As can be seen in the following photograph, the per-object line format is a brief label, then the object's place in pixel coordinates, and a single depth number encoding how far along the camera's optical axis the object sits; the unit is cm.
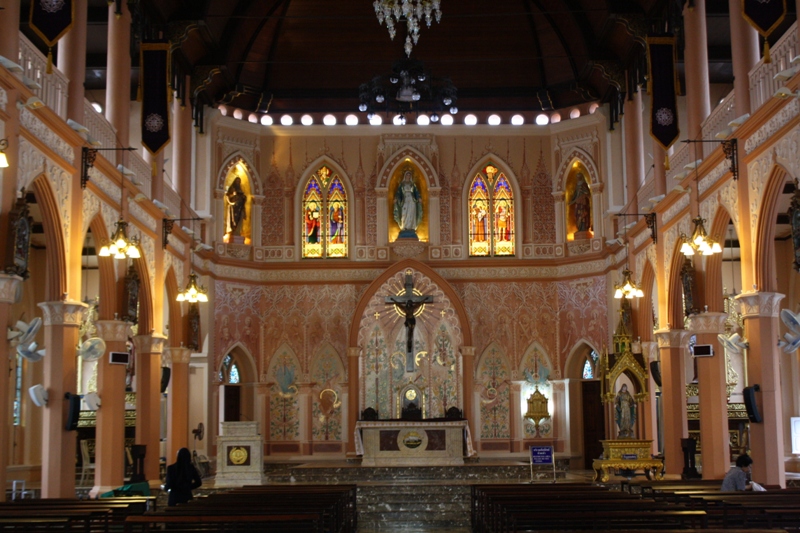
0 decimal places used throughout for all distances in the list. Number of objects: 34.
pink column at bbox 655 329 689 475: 2388
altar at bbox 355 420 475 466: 2822
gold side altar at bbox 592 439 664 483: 2375
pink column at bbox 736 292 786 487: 1808
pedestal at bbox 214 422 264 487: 2500
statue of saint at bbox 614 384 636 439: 2633
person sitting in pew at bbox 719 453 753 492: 1576
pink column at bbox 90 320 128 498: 2158
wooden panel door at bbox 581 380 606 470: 3116
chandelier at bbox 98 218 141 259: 1828
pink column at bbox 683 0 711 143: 2259
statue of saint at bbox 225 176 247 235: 3256
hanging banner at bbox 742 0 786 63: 1620
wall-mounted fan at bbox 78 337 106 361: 2004
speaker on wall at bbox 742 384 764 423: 1816
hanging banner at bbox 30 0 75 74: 1686
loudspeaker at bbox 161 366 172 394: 2628
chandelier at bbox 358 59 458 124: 2886
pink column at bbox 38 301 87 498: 1814
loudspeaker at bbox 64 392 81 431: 1836
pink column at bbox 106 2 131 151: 2291
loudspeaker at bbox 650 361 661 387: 2602
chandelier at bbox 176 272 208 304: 2542
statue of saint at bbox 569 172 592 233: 3244
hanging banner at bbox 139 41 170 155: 2355
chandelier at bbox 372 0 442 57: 1942
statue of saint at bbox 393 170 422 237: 3306
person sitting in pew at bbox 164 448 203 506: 1645
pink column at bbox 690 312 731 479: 2167
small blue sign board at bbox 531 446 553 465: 2194
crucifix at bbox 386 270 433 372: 3102
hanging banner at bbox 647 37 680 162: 2323
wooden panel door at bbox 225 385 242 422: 3203
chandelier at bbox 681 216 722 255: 1806
